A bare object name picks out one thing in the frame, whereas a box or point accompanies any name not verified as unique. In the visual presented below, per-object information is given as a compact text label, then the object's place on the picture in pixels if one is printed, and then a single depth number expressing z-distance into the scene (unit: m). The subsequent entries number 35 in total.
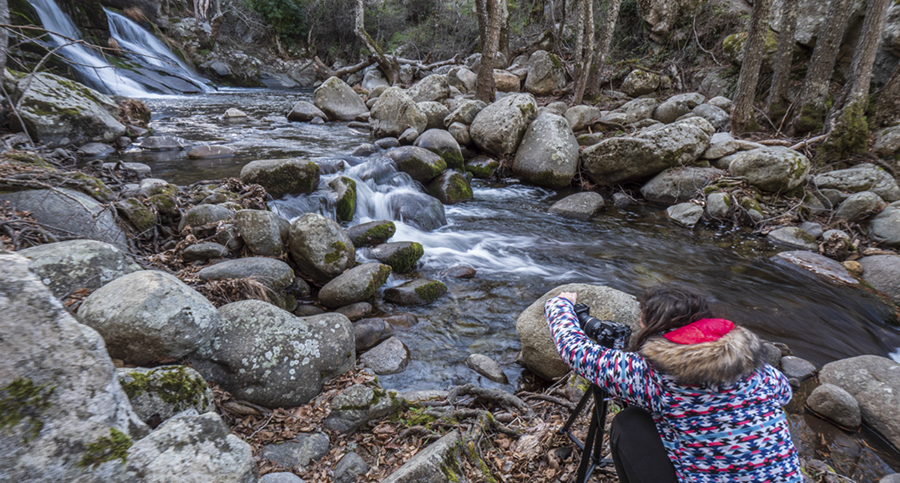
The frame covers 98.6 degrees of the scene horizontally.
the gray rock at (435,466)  2.18
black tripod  2.18
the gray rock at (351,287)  4.89
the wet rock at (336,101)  15.36
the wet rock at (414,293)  5.27
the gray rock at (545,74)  17.14
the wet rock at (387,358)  4.00
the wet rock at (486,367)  3.94
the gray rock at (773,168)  8.12
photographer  1.72
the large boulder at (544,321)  3.73
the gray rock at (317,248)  5.16
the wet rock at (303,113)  14.62
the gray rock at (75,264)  2.85
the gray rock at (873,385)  3.31
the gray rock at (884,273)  5.83
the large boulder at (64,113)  7.17
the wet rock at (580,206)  8.84
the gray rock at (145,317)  2.55
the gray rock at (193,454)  1.47
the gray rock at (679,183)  8.96
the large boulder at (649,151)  9.19
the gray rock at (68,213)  3.82
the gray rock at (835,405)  3.37
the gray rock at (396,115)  11.73
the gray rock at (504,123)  10.44
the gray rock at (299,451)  2.64
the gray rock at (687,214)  8.45
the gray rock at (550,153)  9.95
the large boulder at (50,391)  1.29
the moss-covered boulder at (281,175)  6.88
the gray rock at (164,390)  2.21
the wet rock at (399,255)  6.00
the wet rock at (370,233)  6.32
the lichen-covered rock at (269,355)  3.01
